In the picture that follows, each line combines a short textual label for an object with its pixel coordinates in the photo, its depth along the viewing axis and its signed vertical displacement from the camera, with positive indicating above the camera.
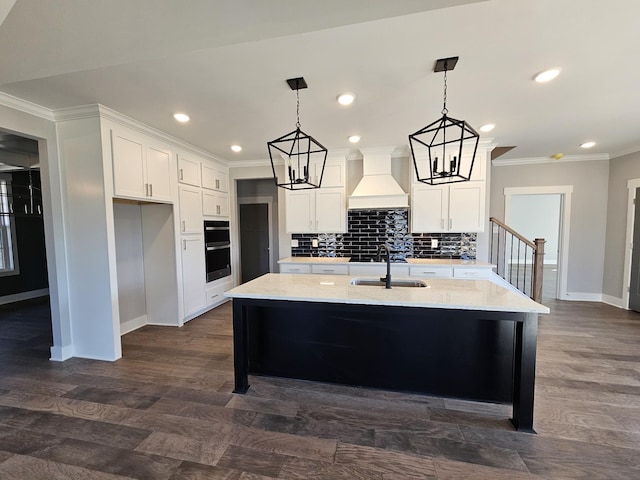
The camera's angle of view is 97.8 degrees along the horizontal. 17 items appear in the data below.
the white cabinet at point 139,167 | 2.87 +0.66
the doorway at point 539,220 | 9.24 +0.10
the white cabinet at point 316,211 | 4.40 +0.22
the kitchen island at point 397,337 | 1.86 -0.90
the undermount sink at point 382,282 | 2.49 -0.54
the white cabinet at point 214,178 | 4.33 +0.76
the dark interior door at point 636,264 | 4.29 -0.65
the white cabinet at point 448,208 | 3.97 +0.23
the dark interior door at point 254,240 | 5.93 -0.33
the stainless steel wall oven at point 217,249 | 4.38 -0.39
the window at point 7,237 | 4.90 -0.21
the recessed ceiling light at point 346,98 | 2.50 +1.15
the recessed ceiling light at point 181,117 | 2.89 +1.15
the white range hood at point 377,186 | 4.10 +0.56
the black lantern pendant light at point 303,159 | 3.87 +1.03
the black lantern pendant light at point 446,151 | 3.61 +1.06
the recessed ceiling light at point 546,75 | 2.11 +1.14
